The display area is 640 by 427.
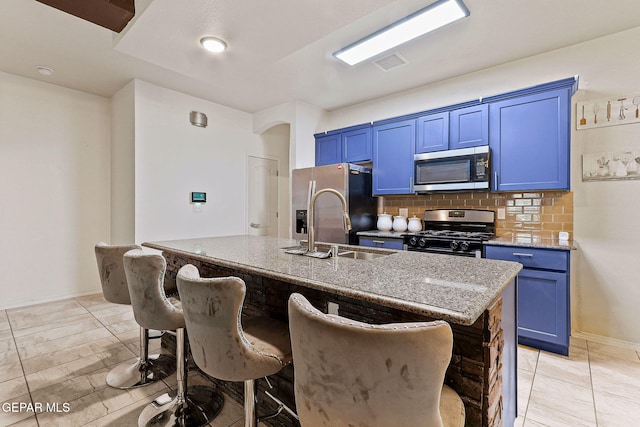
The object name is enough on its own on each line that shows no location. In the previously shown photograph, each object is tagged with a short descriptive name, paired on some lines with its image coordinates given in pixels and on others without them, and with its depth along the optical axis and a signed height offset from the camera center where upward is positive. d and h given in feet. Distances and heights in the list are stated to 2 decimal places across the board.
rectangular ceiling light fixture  7.45 +5.00
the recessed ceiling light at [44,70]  11.02 +5.24
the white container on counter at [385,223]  13.05 -0.48
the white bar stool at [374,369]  2.26 -1.22
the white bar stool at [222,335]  3.62 -1.53
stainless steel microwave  10.03 +1.48
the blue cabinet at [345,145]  13.19 +3.04
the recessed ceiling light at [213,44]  7.37 +4.18
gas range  9.39 -0.74
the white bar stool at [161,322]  5.12 -1.91
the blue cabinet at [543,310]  8.01 -2.66
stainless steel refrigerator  12.17 +0.43
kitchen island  3.24 -0.91
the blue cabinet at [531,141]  8.79 +2.17
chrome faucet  5.94 -0.25
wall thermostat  13.93 +0.69
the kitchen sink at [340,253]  6.00 -0.88
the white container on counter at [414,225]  12.30 -0.53
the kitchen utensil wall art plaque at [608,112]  8.61 +2.95
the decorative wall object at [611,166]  8.60 +1.35
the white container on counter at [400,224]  12.50 -0.50
